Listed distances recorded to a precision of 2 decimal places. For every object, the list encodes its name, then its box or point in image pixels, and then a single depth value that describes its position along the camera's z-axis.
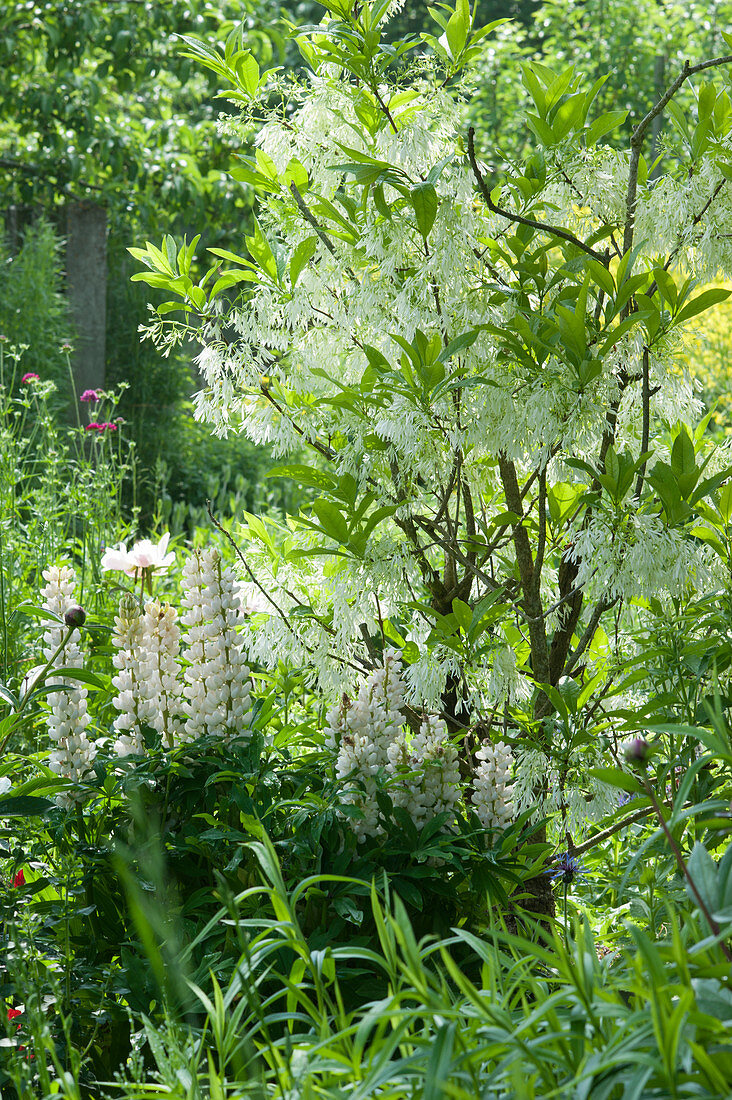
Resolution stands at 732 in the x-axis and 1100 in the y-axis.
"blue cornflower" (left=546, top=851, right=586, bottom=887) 4.80
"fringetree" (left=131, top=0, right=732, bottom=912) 4.94
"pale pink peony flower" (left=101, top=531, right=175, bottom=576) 5.23
